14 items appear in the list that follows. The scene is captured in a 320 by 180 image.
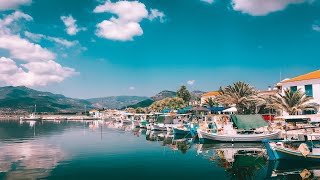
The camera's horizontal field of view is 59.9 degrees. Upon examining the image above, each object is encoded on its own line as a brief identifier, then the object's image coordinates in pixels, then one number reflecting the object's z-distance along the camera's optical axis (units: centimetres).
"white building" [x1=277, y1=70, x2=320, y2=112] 4706
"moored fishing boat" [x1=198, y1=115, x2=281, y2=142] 3672
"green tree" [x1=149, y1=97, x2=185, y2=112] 10274
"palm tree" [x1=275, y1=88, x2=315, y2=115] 4289
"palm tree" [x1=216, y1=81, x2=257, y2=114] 5578
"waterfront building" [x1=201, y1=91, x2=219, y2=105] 9466
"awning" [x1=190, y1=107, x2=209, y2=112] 5633
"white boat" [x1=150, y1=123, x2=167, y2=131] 6102
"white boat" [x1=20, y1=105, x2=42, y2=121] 17044
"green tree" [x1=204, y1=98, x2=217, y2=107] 7462
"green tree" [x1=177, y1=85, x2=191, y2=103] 11144
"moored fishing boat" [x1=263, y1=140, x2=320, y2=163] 2198
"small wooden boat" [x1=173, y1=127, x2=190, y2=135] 5031
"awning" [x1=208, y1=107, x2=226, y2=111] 6002
